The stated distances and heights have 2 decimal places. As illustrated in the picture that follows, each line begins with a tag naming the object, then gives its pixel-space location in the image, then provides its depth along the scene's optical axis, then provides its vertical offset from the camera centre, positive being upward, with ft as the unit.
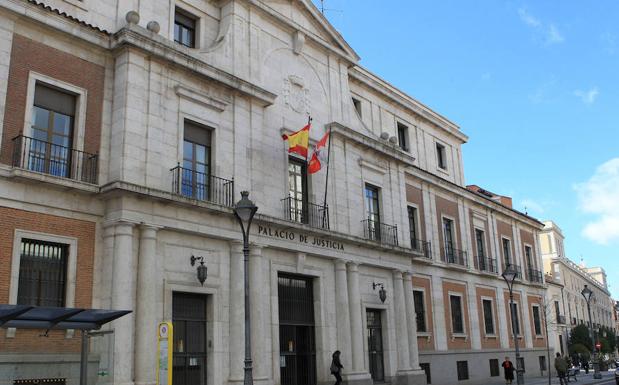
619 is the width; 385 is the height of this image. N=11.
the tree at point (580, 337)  185.90 +4.91
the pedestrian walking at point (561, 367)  93.43 -1.68
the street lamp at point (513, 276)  78.54 +10.09
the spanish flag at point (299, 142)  69.15 +22.94
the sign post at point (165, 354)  37.24 +0.72
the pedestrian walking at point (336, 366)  68.20 -0.45
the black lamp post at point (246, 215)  44.80 +10.41
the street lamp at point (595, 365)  117.70 -2.05
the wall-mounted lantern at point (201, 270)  58.44 +8.42
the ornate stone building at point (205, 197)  50.52 +15.83
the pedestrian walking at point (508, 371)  94.31 -2.08
